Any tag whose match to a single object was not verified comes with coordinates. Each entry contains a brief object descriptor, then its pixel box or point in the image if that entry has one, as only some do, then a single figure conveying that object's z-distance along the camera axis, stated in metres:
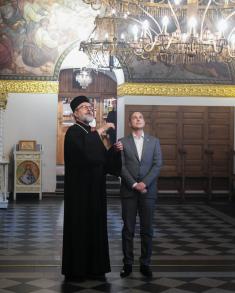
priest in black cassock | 5.33
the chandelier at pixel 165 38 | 8.15
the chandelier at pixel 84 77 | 14.69
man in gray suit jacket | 5.47
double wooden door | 13.11
